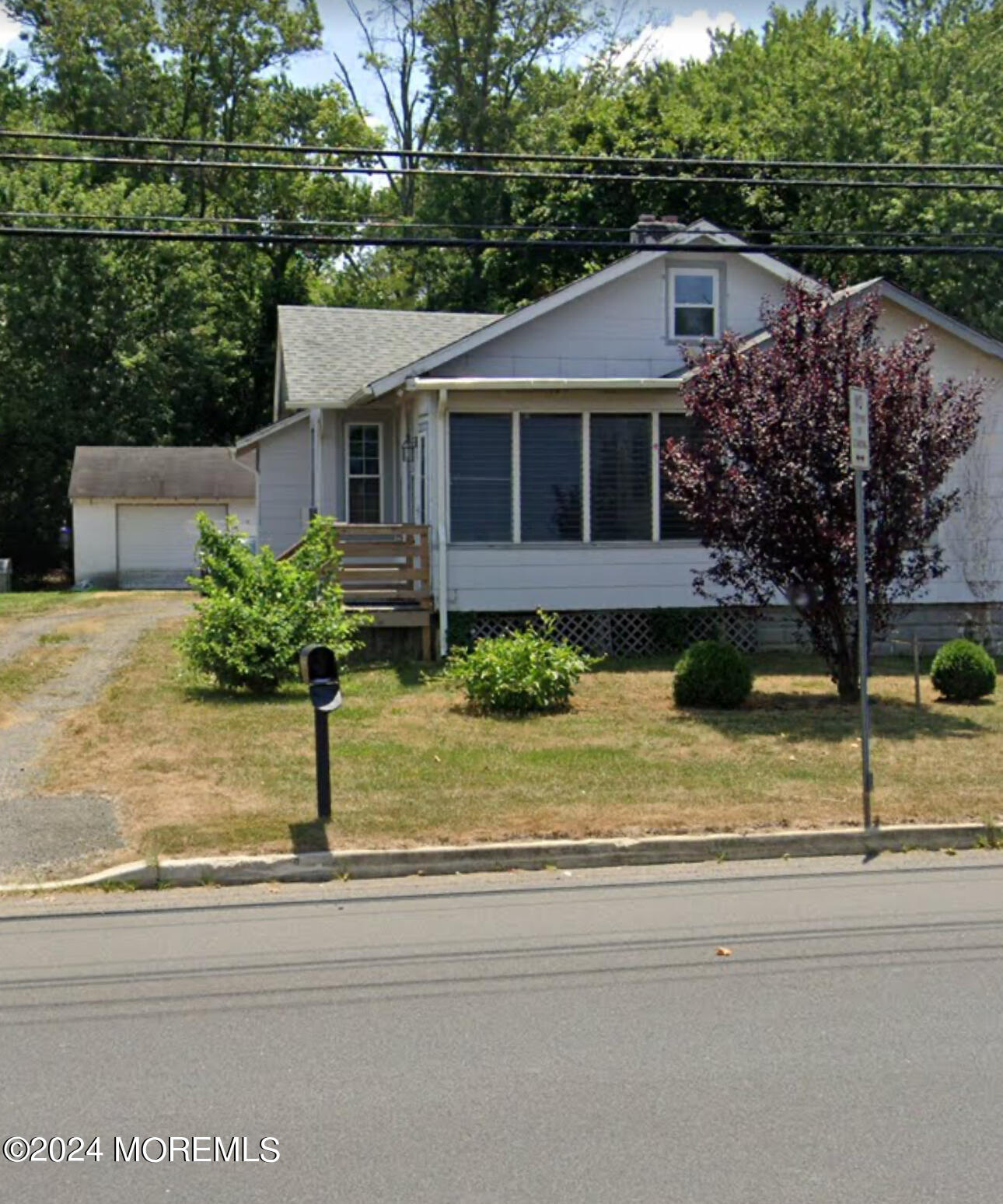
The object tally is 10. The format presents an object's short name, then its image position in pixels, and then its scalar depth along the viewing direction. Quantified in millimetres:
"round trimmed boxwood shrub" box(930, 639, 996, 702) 15547
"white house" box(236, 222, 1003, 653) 18891
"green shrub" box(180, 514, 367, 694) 15445
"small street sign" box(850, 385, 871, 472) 10758
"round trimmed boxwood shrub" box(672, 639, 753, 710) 15180
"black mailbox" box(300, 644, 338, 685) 10203
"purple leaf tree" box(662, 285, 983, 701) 14602
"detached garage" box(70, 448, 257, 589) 38656
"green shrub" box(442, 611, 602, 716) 14648
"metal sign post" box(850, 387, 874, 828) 10680
